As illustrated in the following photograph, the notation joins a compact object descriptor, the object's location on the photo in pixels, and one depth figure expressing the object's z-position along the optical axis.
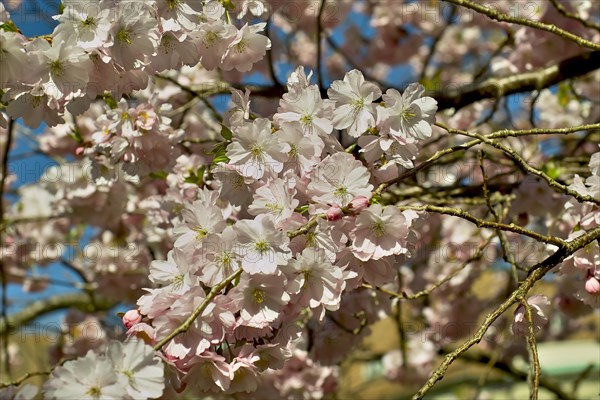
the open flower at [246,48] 1.04
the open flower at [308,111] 0.98
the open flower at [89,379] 0.87
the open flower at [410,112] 0.98
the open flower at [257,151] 0.98
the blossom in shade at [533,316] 0.98
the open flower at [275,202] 0.95
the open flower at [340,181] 0.96
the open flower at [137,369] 0.88
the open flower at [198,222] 0.98
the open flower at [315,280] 0.94
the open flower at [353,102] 0.98
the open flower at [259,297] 0.94
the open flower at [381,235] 0.95
